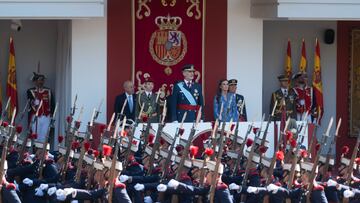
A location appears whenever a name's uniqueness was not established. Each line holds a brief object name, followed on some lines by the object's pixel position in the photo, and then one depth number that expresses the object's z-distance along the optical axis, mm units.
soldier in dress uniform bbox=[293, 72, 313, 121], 28684
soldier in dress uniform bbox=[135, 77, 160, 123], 25844
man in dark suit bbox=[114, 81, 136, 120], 25969
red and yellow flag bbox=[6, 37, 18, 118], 27688
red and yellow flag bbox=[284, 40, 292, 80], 29547
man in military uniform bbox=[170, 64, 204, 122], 26203
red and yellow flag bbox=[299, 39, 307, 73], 29562
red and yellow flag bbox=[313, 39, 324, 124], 29047
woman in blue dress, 26406
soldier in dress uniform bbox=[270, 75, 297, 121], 28194
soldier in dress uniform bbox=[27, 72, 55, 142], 27547
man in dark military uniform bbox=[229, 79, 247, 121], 26734
